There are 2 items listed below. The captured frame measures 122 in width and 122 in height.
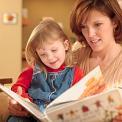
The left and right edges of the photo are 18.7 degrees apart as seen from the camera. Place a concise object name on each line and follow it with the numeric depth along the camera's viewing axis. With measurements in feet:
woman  5.82
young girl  5.40
